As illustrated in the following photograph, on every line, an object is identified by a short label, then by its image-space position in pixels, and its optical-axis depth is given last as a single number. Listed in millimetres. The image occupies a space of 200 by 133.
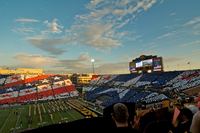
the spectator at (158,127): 1835
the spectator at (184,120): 2150
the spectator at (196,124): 1573
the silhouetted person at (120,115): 1613
